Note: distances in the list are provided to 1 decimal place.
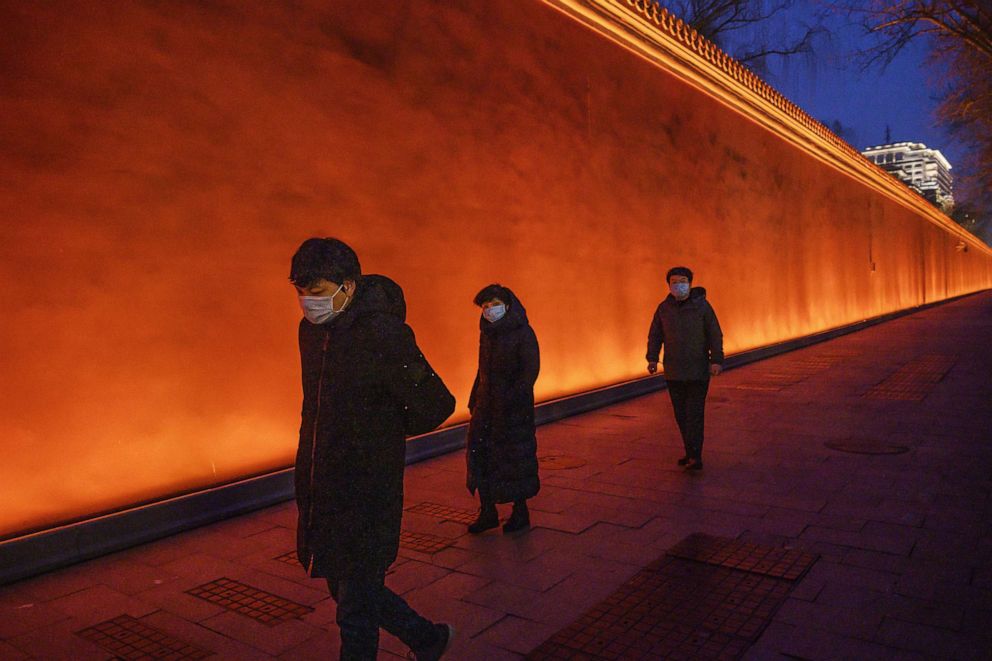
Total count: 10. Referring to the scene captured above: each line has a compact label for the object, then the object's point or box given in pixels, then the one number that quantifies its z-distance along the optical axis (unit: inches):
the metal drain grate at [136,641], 125.2
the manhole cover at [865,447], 252.1
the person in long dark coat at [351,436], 93.8
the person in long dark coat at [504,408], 177.2
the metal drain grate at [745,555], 149.5
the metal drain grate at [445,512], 197.3
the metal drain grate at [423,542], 173.7
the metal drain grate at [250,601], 139.4
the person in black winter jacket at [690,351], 231.9
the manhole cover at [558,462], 251.8
